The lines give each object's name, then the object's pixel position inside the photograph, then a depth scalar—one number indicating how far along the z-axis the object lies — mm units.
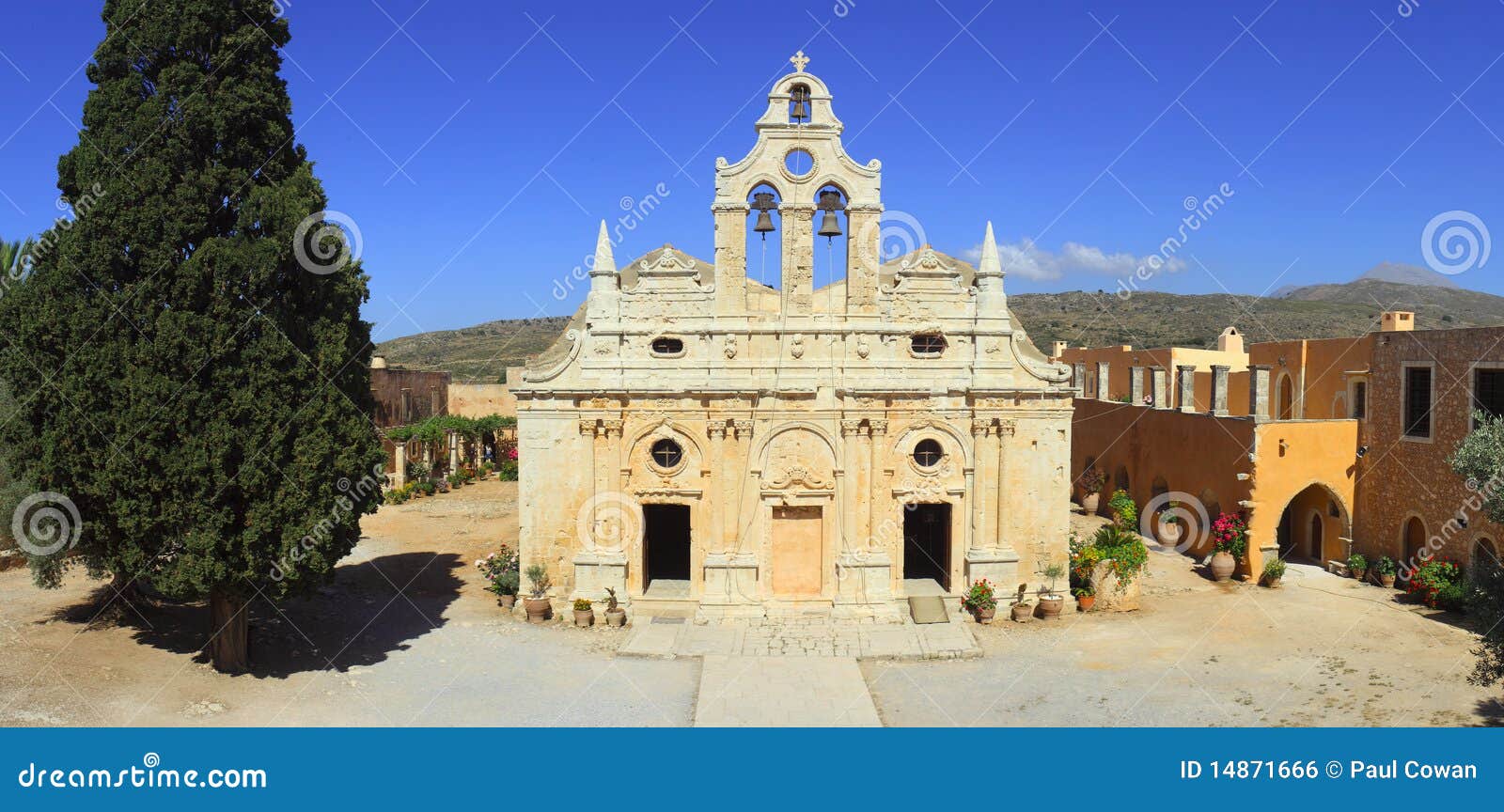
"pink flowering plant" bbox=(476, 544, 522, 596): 20609
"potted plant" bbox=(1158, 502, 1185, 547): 25906
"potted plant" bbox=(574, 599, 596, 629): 18906
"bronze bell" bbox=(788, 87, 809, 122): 19281
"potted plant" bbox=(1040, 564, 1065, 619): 19297
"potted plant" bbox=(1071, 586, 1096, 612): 19969
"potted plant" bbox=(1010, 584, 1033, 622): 19344
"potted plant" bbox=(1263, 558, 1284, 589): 21453
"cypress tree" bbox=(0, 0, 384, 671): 13891
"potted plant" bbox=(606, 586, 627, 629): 18953
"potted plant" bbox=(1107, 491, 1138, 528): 27062
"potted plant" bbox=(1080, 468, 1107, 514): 31703
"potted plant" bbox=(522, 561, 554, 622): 19234
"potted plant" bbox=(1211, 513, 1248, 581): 22172
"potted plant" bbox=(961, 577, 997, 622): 19234
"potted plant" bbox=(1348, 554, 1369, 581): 22062
